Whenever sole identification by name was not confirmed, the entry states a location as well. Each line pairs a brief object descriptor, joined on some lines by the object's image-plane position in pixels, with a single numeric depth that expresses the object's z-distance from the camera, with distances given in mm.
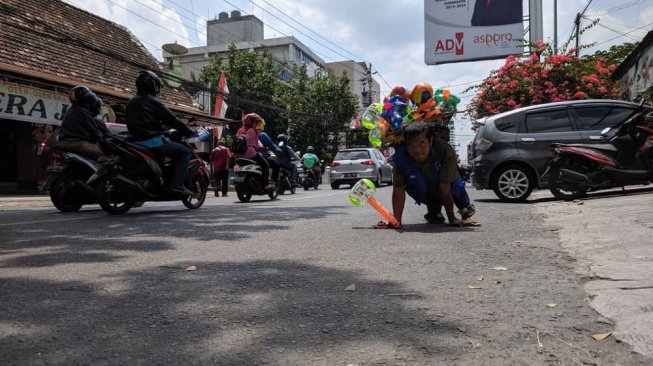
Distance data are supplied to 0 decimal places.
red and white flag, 23142
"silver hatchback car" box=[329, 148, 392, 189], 18891
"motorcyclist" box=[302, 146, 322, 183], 19922
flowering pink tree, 15859
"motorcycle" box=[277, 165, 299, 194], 12686
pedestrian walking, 14414
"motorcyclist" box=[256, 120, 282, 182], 10406
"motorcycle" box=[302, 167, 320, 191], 19516
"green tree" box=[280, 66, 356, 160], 37438
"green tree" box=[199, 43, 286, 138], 33438
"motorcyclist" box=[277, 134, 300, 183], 12520
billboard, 25016
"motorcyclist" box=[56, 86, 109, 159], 7191
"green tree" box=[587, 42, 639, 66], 25484
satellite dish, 32281
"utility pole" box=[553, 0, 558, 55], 27278
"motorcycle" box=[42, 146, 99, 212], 7090
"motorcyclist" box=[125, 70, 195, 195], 7070
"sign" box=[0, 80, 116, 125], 13102
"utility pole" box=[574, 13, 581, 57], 24433
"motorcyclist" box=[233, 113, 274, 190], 10297
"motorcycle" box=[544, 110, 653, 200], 8070
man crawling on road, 5590
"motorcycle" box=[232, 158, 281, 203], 10219
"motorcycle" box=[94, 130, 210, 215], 6891
